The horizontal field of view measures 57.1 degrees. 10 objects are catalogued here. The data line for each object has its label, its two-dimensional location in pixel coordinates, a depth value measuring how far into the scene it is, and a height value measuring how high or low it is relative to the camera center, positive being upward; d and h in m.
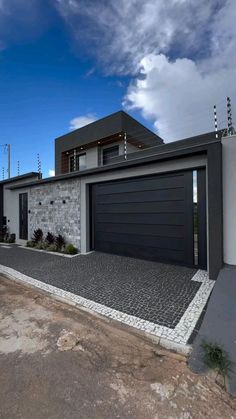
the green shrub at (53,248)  8.60 -1.38
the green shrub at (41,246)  9.12 -1.37
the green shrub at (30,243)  9.89 -1.38
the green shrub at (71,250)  7.93 -1.34
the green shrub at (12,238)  11.80 -1.32
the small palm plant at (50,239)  9.02 -1.06
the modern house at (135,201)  5.17 +0.40
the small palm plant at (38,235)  9.82 -0.97
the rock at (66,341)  2.65 -1.63
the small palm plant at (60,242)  8.60 -1.14
